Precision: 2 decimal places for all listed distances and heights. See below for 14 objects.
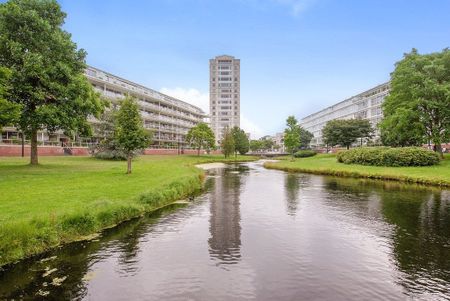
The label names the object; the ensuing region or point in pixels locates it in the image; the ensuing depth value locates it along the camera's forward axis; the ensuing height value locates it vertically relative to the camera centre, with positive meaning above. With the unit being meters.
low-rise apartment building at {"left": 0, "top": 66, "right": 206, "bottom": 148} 65.00 +14.06
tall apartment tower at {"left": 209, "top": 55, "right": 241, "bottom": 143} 169.25 +32.63
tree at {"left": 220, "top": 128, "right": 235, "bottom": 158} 91.62 +2.55
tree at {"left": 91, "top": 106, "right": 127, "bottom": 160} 55.62 +1.63
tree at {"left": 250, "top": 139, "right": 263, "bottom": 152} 173.35 +4.20
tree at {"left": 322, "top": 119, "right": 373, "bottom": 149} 86.56 +5.77
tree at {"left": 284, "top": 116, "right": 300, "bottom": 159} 77.06 +4.44
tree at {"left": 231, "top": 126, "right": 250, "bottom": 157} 107.44 +4.09
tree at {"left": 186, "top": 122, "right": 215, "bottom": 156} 91.25 +4.63
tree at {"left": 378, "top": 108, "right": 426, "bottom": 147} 45.00 +4.09
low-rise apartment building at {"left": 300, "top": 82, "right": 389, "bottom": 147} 102.25 +17.12
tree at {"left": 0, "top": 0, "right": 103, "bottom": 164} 27.02 +7.73
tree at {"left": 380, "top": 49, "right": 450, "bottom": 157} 43.78 +7.90
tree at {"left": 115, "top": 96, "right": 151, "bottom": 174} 28.59 +2.26
